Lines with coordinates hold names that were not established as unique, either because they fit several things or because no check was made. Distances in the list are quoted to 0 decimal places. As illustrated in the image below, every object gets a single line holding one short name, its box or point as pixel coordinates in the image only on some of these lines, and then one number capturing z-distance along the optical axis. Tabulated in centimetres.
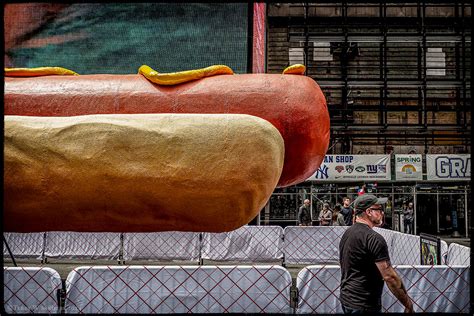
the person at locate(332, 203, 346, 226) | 1400
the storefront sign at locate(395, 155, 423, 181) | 1788
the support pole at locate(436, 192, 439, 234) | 2071
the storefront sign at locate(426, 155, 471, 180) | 1762
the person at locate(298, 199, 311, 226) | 1481
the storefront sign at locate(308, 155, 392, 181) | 1748
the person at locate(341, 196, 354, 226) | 1404
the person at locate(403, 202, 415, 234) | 1911
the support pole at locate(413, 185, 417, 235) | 1880
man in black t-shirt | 386
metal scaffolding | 1922
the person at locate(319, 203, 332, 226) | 1612
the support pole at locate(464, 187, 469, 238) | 2077
